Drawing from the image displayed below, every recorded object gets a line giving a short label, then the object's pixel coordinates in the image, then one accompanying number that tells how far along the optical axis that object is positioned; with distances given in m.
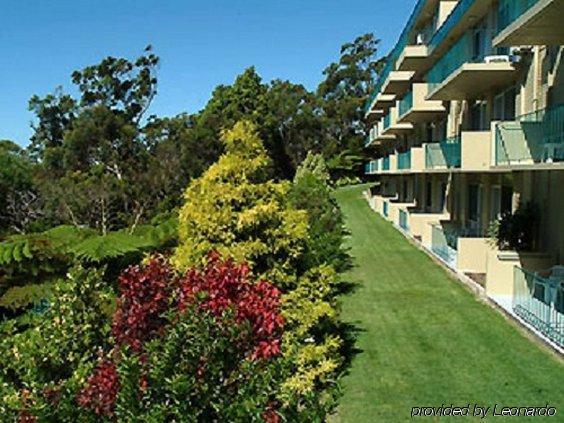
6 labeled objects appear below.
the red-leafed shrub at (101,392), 4.91
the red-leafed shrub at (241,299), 5.64
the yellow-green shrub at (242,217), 10.03
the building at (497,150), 14.62
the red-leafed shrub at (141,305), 5.88
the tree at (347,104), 77.62
